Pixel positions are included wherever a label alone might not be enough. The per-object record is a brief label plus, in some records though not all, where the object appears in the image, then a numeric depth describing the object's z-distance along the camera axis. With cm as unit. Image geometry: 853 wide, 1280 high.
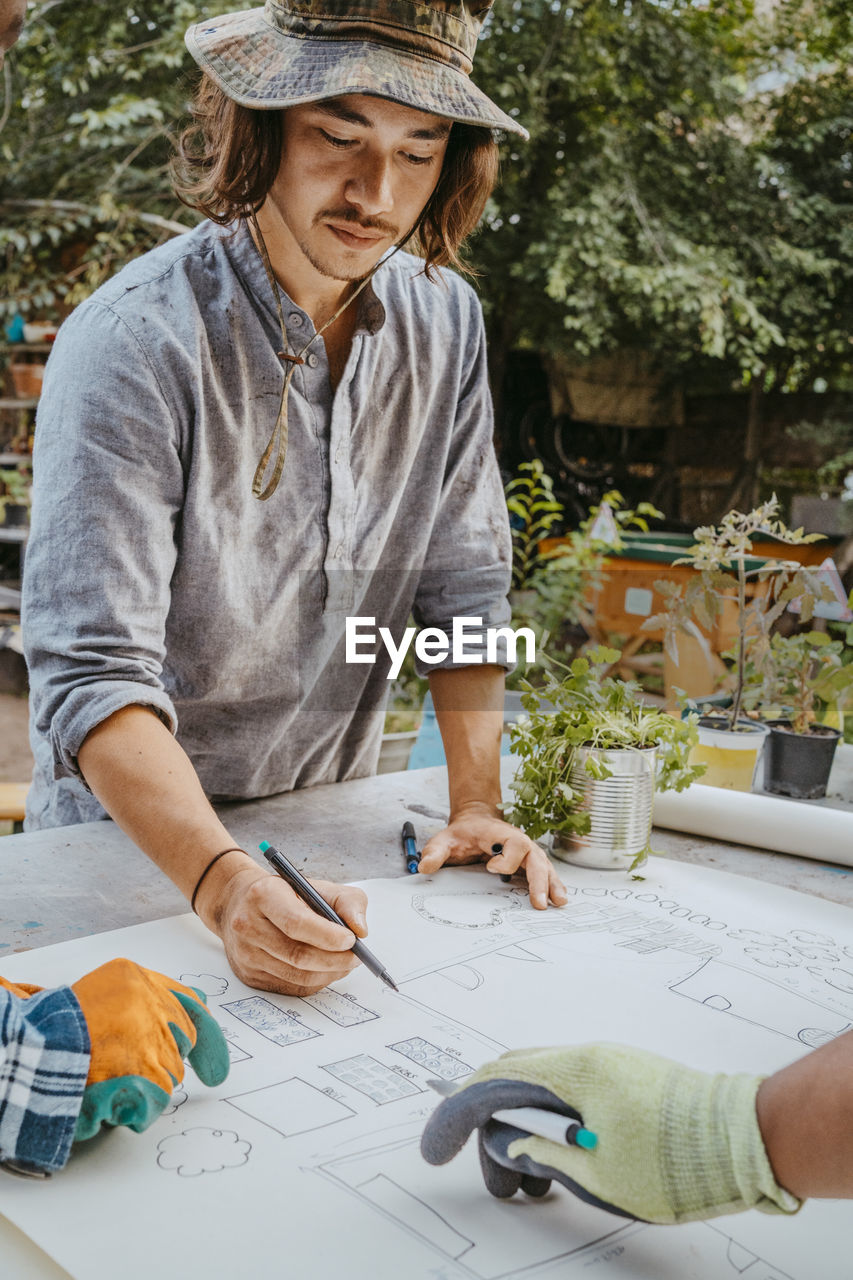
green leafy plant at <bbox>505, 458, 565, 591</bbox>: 416
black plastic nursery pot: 156
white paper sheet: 60
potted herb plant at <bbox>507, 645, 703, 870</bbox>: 122
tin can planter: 121
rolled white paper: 130
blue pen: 119
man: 107
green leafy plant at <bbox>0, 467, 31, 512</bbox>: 686
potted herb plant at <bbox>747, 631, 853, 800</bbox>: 157
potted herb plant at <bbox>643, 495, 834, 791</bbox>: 154
